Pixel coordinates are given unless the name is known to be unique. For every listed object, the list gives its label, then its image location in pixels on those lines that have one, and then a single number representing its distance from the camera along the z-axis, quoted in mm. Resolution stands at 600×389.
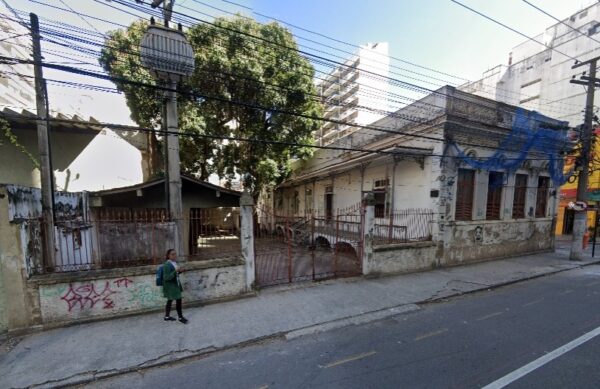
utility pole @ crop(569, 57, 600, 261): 11094
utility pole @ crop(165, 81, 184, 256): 6711
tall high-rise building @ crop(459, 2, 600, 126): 23234
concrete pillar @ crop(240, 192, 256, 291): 6723
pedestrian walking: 5270
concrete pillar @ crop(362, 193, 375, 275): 8289
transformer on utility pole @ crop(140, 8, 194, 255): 6117
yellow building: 17609
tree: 11094
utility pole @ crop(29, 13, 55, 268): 5280
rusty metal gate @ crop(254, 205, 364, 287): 7945
